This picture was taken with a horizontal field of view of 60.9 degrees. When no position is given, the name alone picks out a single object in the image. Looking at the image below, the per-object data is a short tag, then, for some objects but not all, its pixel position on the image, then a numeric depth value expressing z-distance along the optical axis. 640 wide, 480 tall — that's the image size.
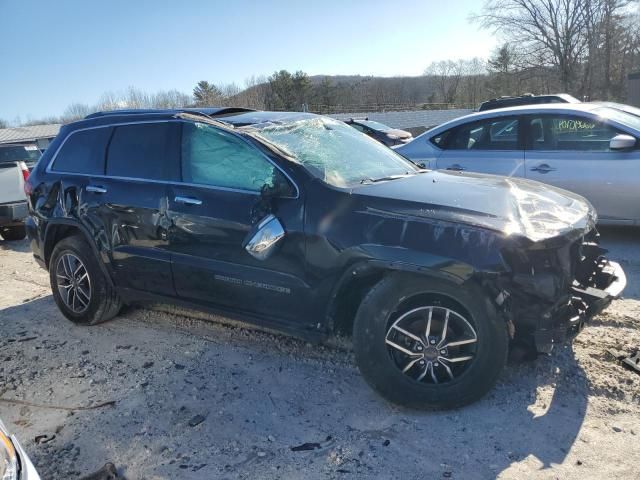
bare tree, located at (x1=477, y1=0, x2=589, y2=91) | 34.84
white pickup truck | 8.65
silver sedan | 5.78
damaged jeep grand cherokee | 2.93
